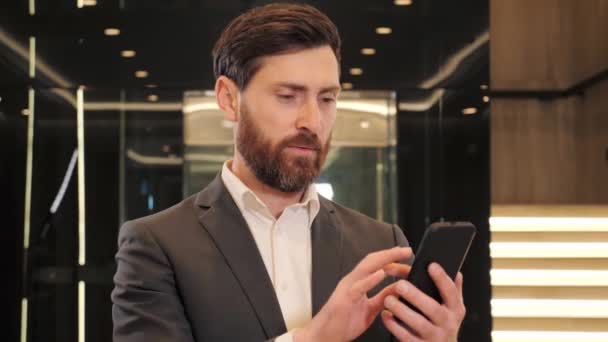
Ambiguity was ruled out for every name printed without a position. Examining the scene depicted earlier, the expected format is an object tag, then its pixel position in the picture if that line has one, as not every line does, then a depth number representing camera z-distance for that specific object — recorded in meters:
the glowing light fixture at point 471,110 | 4.94
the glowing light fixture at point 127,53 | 4.81
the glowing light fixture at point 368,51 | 4.89
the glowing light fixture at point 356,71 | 4.86
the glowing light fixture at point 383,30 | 4.91
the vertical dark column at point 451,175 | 4.84
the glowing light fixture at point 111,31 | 4.81
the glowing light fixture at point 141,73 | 4.83
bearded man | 1.40
